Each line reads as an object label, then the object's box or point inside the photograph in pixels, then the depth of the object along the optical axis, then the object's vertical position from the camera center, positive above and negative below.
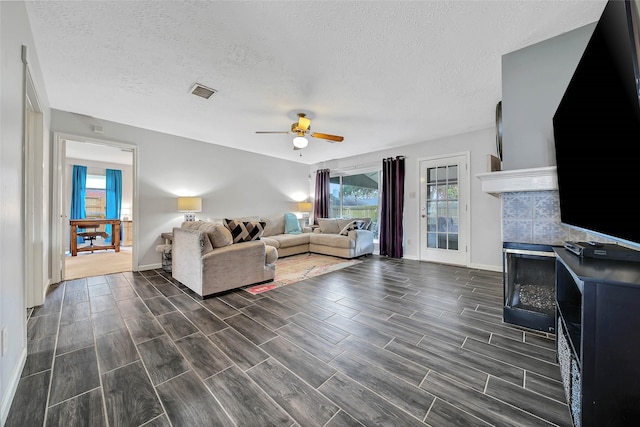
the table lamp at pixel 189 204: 4.18 +0.16
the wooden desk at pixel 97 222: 5.39 -0.50
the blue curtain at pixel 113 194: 6.81 +0.54
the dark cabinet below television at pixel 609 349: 0.85 -0.49
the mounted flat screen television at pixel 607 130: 0.85 +0.37
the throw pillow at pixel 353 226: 5.10 -0.26
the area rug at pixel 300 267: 3.18 -0.92
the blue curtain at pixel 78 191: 6.33 +0.57
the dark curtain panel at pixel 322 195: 6.52 +0.52
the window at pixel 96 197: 6.75 +0.44
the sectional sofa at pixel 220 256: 2.76 -0.53
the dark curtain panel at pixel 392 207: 5.03 +0.15
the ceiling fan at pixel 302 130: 3.34 +1.19
